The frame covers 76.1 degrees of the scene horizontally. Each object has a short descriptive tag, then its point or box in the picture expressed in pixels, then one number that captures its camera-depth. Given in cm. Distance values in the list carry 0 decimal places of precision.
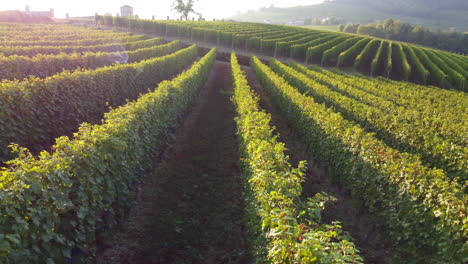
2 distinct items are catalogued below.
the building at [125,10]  11412
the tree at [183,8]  9856
